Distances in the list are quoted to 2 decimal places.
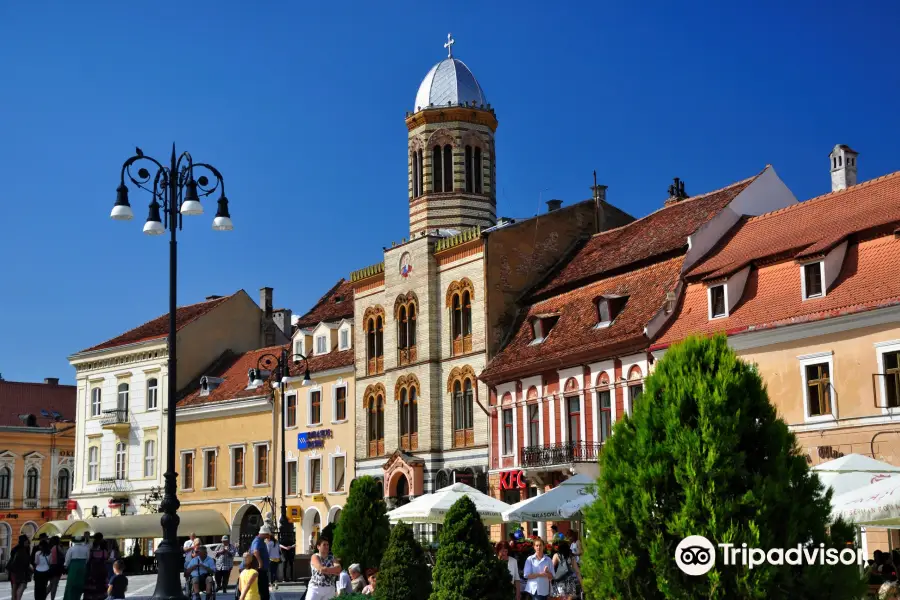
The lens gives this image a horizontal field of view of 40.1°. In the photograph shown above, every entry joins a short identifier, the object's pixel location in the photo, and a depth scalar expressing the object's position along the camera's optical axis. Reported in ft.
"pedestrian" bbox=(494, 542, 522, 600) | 67.62
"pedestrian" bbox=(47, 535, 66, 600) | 87.20
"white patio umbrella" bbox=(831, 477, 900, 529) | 57.88
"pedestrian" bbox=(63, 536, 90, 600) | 77.82
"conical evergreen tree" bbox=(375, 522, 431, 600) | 61.52
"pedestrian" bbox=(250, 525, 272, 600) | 64.98
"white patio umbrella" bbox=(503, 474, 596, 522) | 84.12
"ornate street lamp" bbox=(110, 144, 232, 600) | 60.80
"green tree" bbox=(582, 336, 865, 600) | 36.14
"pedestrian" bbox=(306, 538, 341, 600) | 61.00
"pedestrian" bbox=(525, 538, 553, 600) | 63.93
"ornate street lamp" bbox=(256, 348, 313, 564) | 119.14
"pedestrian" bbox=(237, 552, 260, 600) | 57.88
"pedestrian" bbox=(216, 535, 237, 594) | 90.17
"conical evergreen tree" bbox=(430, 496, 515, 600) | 55.47
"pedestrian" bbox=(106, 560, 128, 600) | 67.51
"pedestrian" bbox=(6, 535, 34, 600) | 87.45
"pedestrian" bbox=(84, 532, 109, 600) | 76.79
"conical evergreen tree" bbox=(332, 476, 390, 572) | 88.74
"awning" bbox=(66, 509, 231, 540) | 177.99
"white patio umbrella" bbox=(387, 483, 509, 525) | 92.58
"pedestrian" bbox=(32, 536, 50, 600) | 85.97
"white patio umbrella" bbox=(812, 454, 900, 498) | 64.85
